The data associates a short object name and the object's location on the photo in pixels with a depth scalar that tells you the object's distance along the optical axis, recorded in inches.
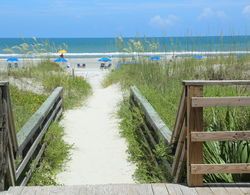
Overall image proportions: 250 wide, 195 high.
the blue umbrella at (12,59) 700.1
